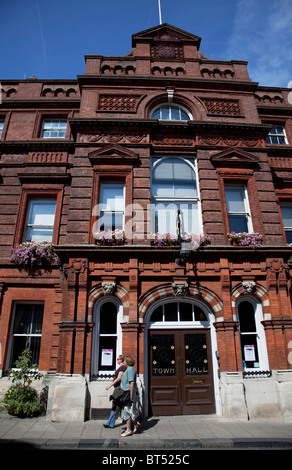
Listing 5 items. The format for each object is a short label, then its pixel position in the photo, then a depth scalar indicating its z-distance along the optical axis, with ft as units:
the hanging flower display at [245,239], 33.50
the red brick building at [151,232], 29.91
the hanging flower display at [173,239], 32.96
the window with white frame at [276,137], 46.62
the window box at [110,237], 33.01
